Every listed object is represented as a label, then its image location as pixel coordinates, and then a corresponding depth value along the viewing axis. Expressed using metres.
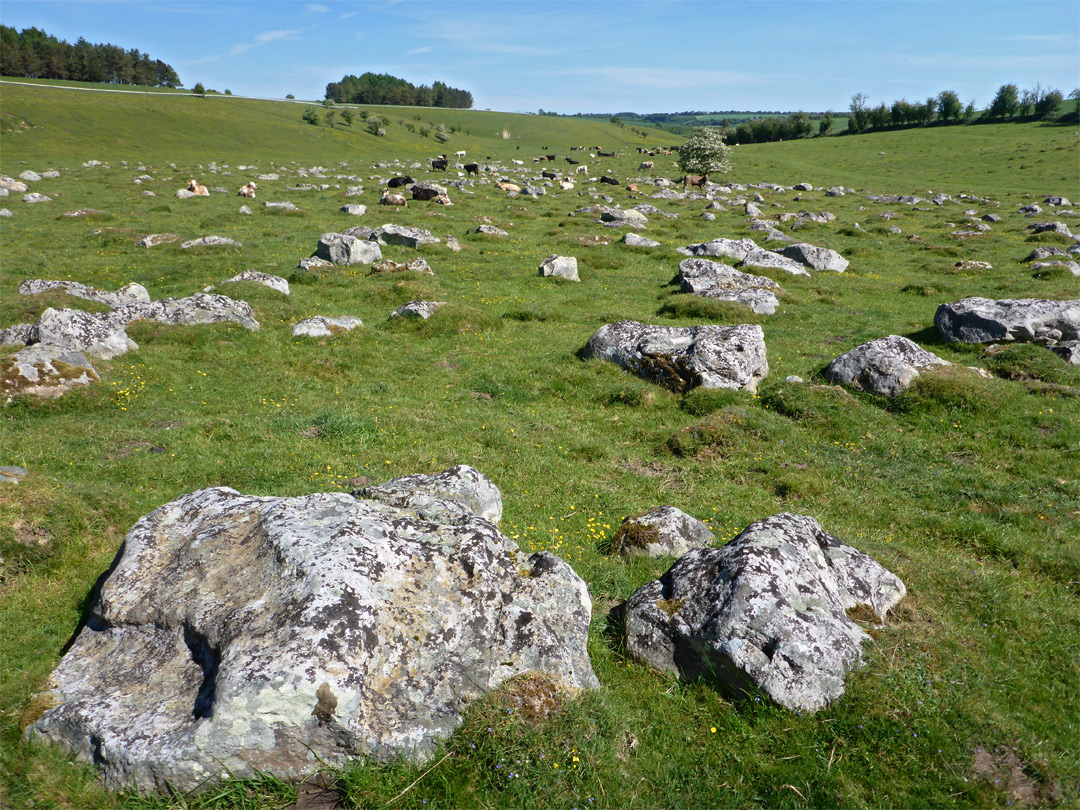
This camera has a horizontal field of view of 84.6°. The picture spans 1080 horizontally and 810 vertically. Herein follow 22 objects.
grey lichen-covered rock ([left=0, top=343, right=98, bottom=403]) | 16.27
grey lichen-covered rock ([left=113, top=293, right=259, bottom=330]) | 22.88
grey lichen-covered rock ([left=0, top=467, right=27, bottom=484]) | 10.58
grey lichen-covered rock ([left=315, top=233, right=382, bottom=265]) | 34.25
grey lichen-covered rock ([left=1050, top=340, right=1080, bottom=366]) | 19.75
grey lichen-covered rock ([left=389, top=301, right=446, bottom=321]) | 25.06
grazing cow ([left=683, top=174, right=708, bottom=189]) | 79.44
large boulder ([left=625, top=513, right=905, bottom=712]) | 7.29
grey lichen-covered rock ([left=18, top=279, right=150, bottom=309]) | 24.88
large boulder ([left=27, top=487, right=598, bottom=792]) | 5.96
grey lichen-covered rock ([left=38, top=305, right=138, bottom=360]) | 19.00
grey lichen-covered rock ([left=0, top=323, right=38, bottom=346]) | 19.39
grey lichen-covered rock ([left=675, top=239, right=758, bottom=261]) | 38.34
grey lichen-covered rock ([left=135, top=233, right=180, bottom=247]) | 36.56
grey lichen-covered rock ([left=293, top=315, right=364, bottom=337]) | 23.02
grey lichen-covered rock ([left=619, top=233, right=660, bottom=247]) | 41.69
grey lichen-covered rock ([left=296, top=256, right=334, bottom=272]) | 32.50
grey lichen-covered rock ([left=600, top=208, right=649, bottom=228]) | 50.50
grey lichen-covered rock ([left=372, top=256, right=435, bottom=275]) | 32.91
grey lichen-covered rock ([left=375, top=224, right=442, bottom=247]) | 39.12
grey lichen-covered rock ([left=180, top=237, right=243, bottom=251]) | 36.28
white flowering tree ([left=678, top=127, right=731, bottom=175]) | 83.69
